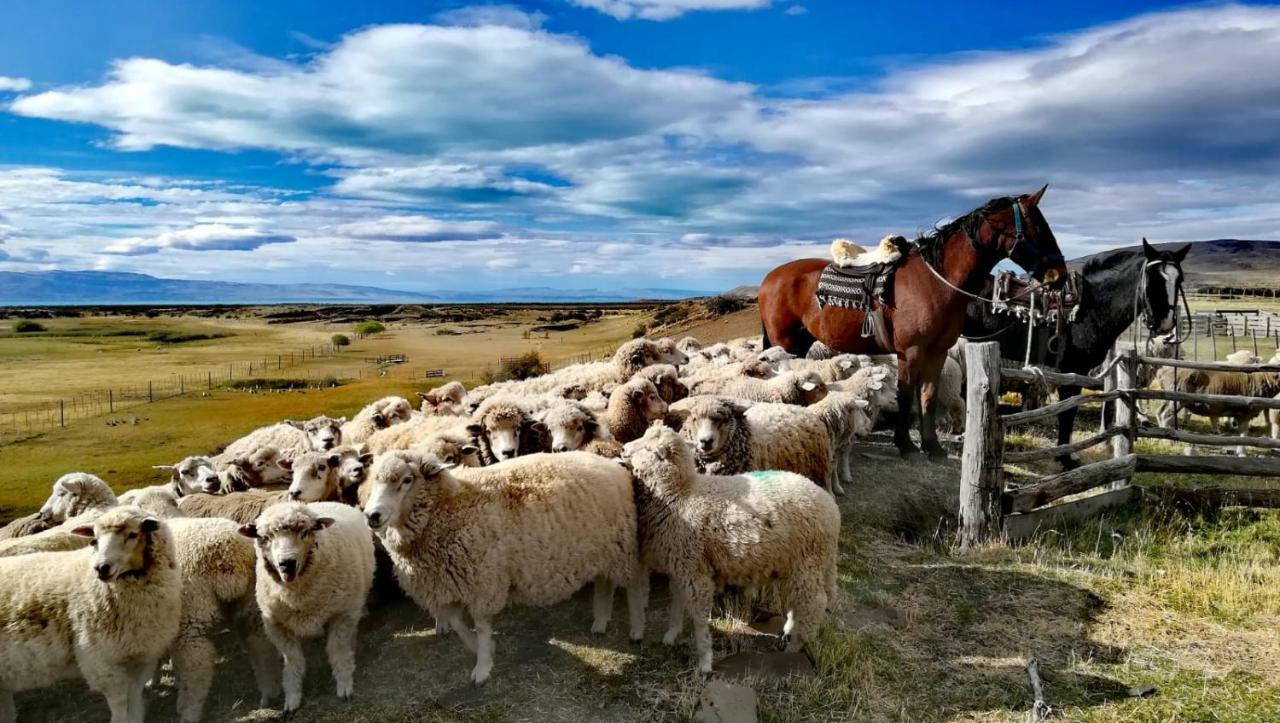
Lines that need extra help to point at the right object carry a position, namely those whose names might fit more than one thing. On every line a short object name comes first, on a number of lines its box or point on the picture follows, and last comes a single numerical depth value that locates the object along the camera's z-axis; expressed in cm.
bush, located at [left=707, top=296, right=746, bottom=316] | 4585
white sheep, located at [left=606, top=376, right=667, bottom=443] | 947
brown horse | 1086
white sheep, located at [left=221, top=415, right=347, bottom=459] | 1005
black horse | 1144
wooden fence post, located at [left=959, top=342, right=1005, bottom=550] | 921
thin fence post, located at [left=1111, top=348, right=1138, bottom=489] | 1061
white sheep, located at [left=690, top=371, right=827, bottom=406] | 1146
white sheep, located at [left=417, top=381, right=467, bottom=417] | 1182
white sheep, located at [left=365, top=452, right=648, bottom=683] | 626
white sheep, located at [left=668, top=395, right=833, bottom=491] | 820
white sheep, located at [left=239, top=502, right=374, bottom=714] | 602
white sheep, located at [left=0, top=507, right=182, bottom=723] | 568
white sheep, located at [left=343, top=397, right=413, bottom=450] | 1117
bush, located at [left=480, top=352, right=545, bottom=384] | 2669
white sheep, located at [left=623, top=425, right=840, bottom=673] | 619
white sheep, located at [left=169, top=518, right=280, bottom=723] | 611
